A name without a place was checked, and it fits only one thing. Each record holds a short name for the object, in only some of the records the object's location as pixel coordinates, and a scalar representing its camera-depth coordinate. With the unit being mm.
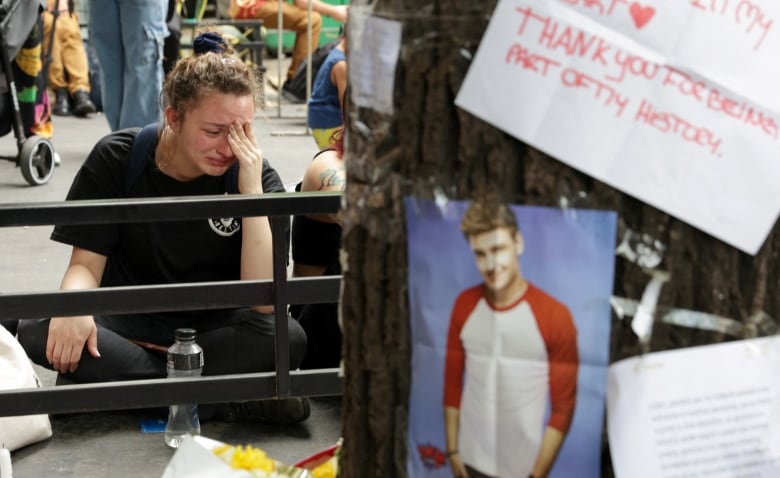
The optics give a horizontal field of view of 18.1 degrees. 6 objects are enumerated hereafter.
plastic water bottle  3753
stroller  6211
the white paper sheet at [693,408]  2433
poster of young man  2406
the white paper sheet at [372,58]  2416
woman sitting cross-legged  3756
